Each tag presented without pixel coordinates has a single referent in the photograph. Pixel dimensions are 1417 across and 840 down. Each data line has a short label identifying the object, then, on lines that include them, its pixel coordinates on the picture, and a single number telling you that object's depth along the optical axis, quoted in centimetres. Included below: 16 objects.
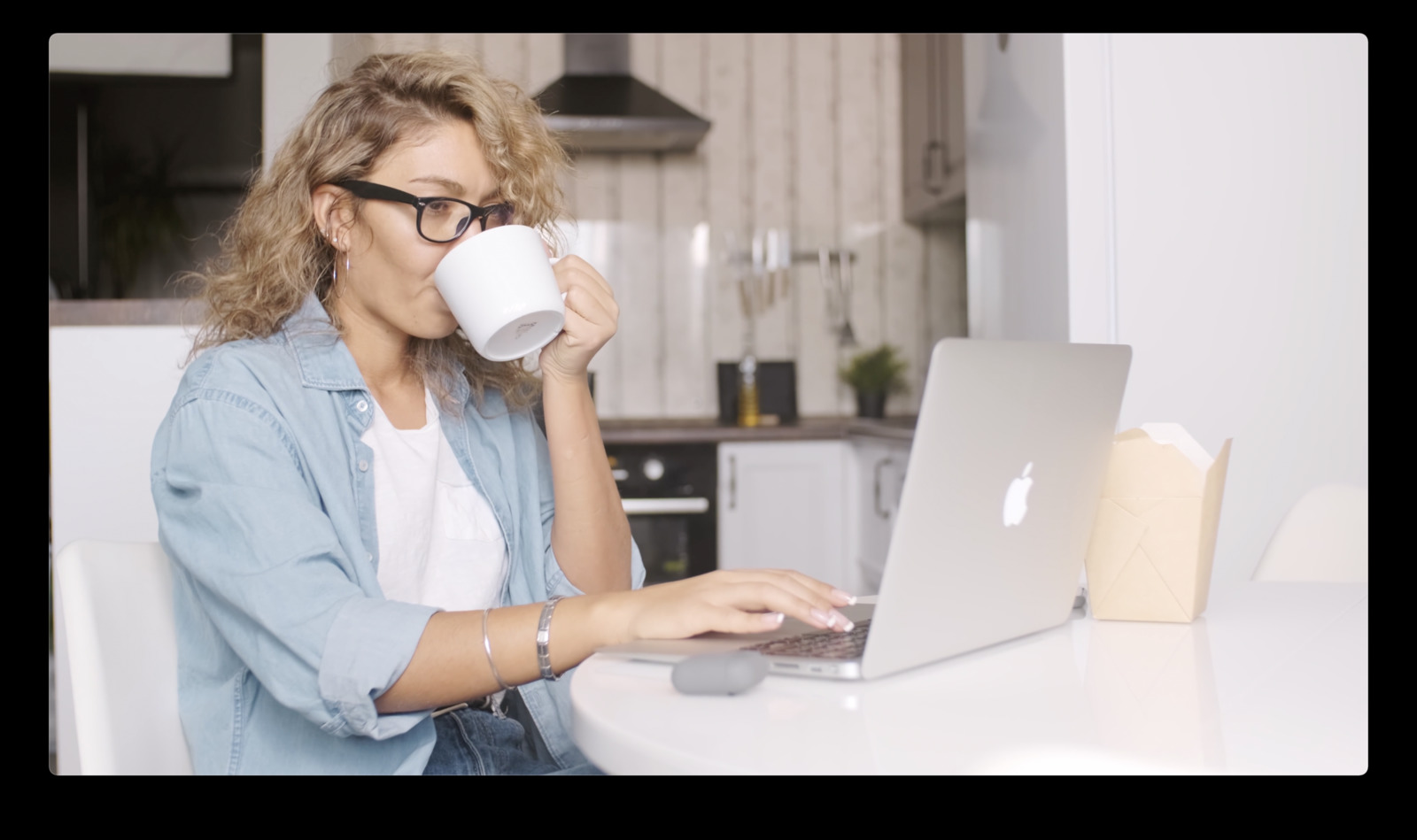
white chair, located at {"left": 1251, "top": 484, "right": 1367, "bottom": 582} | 138
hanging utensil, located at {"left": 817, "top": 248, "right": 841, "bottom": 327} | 369
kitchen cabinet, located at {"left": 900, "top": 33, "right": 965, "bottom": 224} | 313
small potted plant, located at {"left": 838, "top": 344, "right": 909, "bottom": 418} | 344
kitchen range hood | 317
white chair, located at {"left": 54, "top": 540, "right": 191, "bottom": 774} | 84
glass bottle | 337
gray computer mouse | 70
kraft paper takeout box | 93
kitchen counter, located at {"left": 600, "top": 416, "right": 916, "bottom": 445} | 299
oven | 303
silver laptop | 70
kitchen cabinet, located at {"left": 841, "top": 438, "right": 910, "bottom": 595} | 276
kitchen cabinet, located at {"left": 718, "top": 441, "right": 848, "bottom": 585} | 306
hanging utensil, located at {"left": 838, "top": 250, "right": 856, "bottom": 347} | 367
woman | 79
